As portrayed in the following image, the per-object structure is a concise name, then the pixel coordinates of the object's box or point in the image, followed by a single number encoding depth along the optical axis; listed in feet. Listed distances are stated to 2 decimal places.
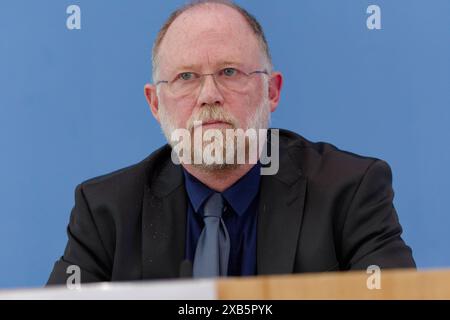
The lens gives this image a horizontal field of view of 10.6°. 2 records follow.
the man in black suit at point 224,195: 10.57
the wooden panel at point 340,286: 6.83
